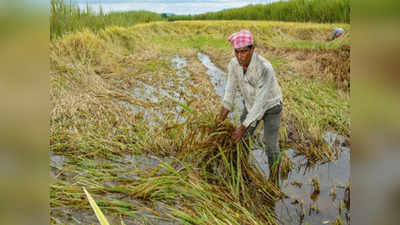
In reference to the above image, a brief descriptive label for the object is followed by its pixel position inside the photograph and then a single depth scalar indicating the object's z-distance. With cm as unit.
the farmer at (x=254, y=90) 185
